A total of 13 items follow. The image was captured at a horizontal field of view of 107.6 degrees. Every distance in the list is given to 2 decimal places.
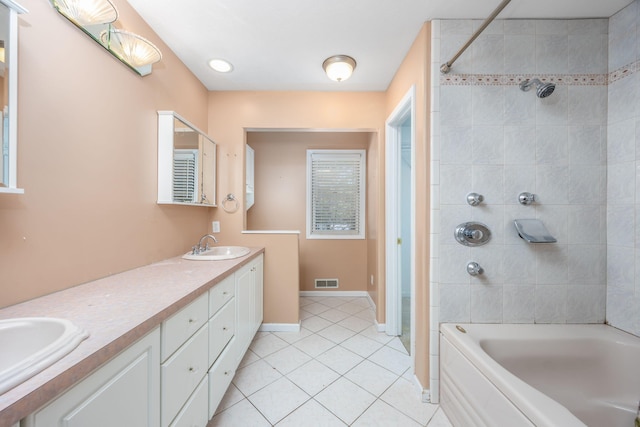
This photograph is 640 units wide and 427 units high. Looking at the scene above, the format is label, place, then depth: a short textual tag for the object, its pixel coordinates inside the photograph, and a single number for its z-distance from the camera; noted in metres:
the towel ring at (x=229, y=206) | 2.34
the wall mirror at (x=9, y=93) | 0.81
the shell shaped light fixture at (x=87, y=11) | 1.02
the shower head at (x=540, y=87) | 1.35
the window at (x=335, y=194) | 3.39
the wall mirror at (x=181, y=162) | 1.63
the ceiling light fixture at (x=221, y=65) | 1.90
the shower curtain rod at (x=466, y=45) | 1.00
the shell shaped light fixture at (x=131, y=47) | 1.25
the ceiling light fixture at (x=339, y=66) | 1.82
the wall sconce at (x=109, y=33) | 1.05
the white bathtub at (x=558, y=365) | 1.22
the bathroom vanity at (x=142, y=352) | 0.52
